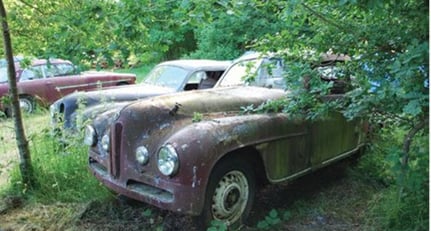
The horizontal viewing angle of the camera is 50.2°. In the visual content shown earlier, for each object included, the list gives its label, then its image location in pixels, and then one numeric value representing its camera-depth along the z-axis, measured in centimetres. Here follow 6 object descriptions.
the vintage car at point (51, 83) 1071
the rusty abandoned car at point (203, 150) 355
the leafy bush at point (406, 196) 325
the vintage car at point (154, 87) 659
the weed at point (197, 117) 401
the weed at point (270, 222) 398
